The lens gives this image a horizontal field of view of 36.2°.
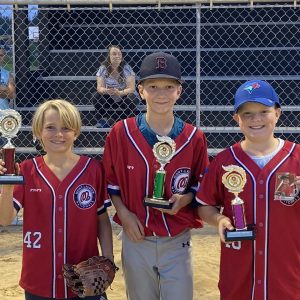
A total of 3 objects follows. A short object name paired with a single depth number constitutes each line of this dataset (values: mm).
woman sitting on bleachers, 5790
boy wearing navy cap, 2289
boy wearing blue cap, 2046
